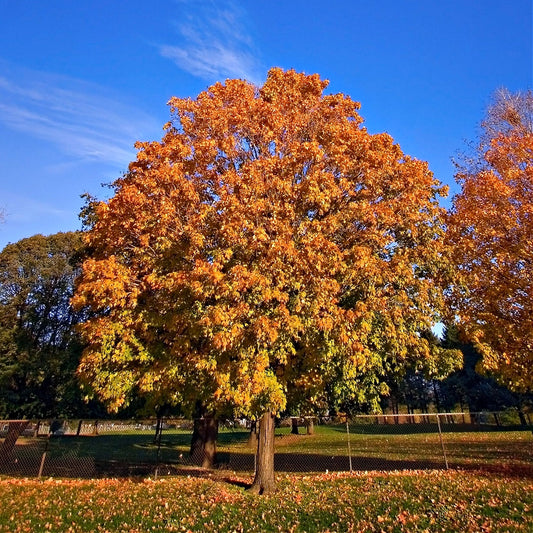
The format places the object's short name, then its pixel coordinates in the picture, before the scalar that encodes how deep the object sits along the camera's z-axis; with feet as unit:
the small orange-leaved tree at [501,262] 38.14
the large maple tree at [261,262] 28.25
